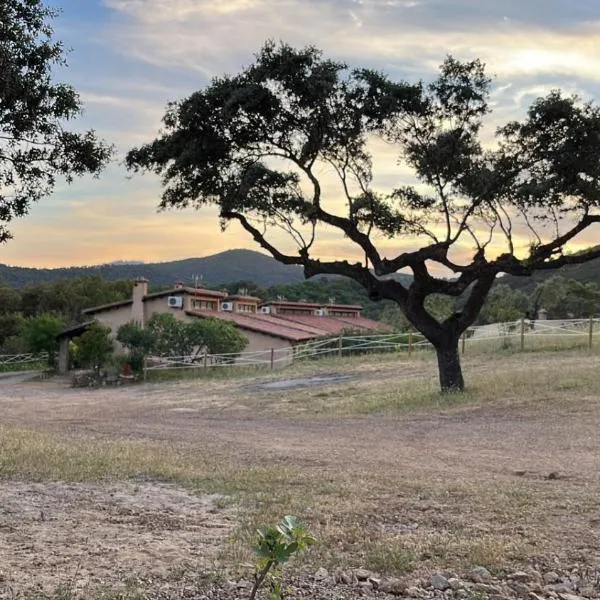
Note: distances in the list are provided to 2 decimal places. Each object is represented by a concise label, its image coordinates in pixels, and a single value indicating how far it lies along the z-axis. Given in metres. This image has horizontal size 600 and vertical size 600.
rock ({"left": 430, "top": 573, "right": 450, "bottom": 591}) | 4.37
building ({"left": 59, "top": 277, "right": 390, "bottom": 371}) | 42.94
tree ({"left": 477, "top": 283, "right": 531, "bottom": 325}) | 48.12
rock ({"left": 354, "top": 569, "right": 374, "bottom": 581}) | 4.51
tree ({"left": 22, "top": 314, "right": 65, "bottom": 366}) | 47.06
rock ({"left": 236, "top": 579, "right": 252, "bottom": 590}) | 4.24
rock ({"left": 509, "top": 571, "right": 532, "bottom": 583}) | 4.53
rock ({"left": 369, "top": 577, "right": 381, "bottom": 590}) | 4.38
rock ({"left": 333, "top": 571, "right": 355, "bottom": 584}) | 4.45
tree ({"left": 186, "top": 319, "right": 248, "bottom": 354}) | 36.06
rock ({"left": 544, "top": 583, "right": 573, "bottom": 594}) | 4.36
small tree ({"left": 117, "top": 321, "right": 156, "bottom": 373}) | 35.75
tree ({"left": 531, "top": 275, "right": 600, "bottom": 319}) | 51.47
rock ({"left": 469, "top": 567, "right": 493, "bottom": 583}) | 4.50
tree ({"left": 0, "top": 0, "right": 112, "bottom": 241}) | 7.55
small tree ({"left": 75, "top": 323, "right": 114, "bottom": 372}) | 38.34
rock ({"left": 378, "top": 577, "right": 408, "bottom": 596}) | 4.30
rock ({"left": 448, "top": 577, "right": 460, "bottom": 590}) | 4.37
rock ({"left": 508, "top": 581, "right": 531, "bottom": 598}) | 4.31
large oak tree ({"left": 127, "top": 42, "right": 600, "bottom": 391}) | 16.64
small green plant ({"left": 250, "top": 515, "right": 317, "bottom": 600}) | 2.62
